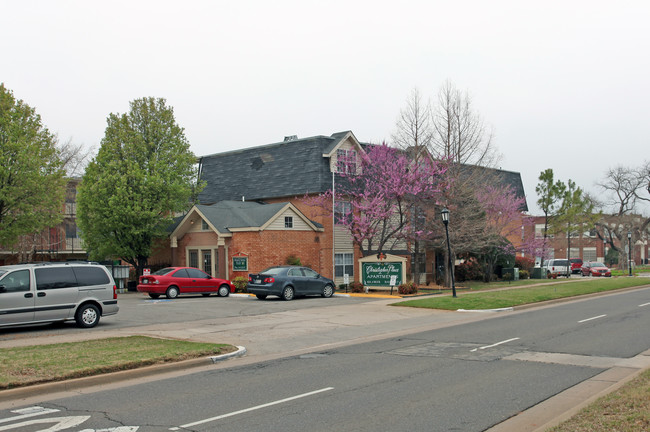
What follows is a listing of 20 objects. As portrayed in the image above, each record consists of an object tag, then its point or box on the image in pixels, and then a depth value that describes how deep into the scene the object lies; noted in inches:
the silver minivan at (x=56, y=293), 575.2
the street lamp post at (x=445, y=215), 963.3
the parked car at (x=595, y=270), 2018.9
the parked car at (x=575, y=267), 2127.2
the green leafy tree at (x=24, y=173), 1073.5
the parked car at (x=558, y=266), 2015.3
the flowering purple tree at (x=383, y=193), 1232.2
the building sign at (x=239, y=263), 1211.9
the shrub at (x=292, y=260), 1257.4
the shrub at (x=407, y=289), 1140.5
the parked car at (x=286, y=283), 1002.1
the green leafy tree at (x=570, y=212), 1968.3
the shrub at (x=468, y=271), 1619.1
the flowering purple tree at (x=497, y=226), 1408.7
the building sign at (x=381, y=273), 1165.7
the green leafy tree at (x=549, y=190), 1964.8
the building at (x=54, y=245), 1534.2
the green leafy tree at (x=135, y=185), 1250.0
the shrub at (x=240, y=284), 1179.9
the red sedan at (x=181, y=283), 1036.5
